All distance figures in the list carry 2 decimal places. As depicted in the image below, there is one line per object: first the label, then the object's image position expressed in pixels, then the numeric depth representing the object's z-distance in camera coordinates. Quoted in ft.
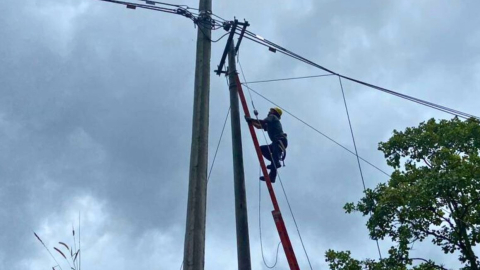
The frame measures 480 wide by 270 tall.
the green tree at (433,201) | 35.50
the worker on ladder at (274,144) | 27.07
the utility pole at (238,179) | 21.65
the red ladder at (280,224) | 21.48
